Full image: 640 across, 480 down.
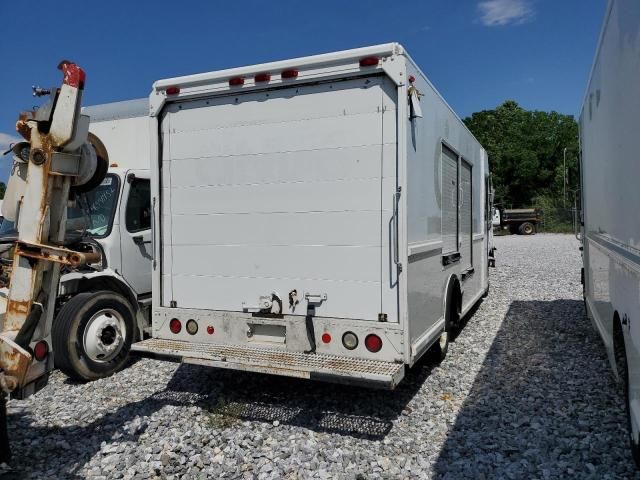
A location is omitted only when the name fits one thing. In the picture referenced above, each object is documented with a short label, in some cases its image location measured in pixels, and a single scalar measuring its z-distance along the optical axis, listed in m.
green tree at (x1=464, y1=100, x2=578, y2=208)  51.38
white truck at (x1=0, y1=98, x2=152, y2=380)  5.78
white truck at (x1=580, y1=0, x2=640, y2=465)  3.16
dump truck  37.53
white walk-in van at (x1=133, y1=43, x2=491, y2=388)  4.34
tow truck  3.46
